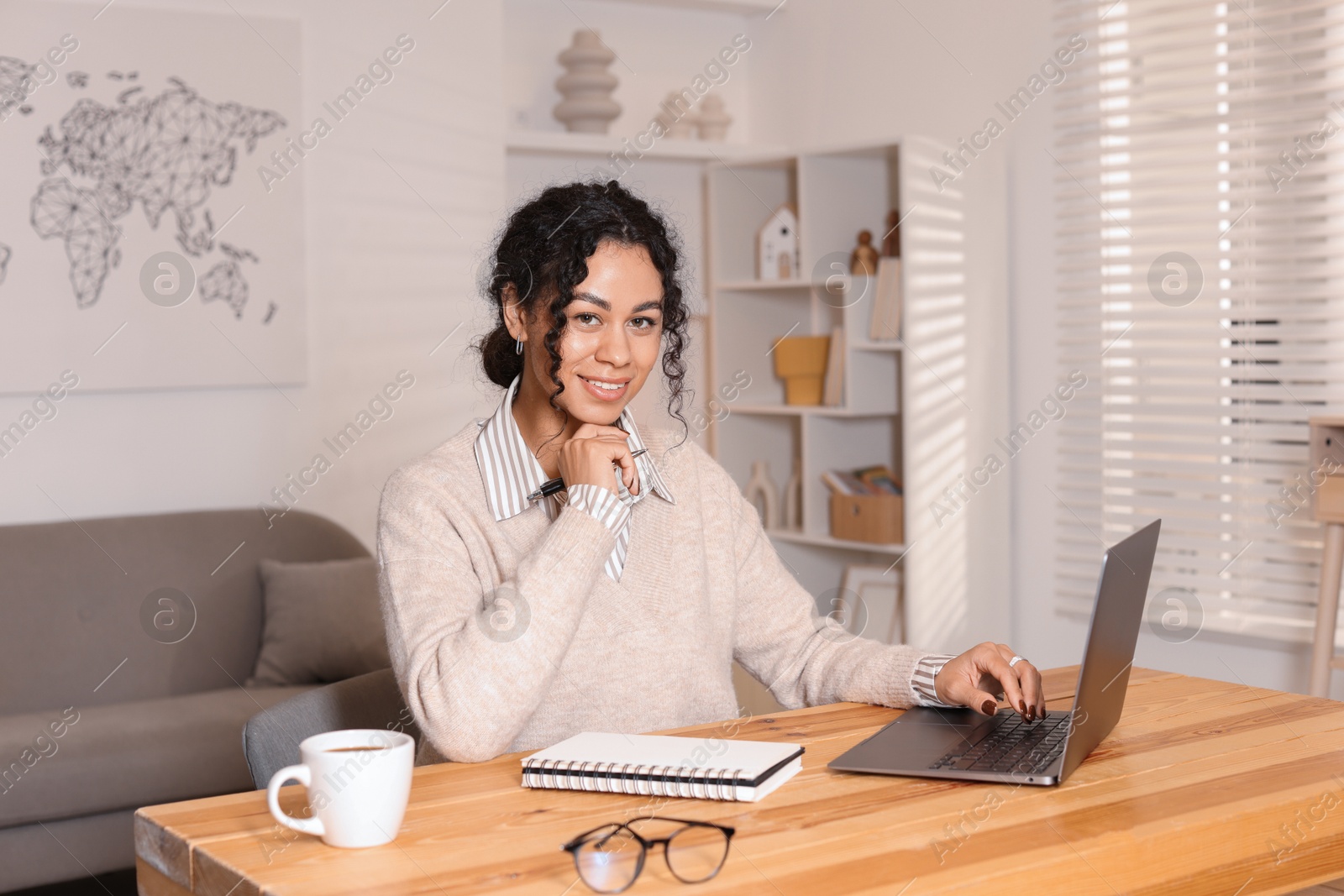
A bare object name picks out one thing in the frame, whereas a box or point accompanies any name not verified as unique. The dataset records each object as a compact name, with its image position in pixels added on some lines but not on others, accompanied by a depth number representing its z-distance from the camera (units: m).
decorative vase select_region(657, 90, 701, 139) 4.46
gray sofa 2.80
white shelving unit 4.07
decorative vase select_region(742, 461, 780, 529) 4.39
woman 1.41
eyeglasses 0.95
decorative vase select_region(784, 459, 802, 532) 4.38
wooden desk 0.97
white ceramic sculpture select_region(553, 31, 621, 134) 4.21
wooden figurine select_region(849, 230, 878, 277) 4.08
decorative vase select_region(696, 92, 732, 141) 4.55
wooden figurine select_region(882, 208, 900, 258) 4.01
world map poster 3.44
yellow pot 4.25
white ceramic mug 1.01
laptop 1.19
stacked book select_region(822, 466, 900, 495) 4.08
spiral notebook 1.15
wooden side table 2.80
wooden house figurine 4.34
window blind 3.07
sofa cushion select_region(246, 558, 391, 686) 3.25
